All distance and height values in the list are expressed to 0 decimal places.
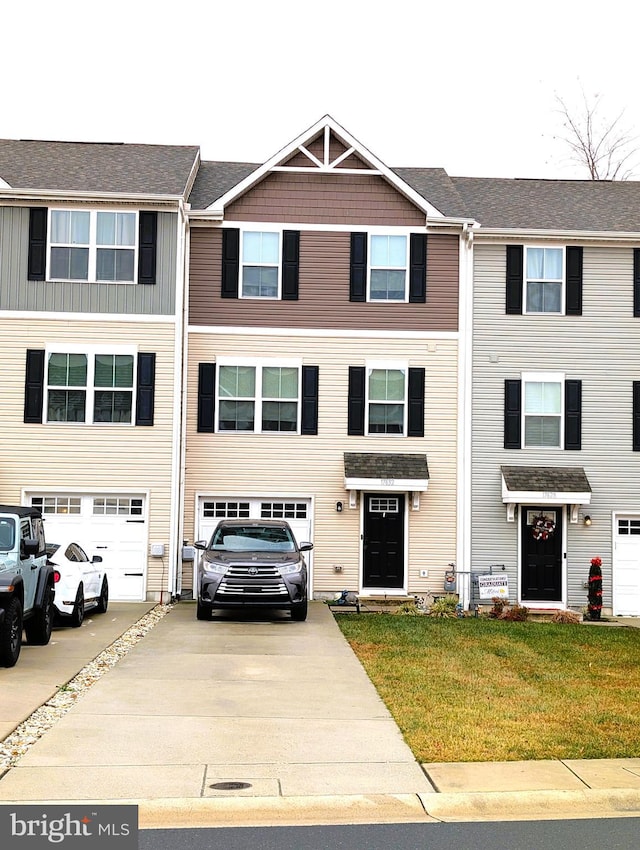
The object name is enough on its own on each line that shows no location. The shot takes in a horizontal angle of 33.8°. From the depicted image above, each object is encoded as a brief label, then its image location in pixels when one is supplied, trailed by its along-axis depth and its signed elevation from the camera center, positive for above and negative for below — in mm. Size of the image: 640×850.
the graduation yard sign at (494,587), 22156 -2655
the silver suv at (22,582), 12445 -1634
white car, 16781 -2072
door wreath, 23000 -1429
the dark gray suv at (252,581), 18000 -2137
